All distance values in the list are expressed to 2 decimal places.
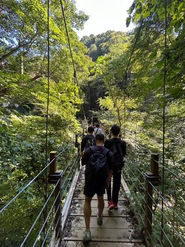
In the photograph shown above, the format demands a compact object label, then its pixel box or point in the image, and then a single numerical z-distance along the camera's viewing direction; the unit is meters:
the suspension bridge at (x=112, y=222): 1.31
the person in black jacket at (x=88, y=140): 2.26
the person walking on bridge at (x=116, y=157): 1.75
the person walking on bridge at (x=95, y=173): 1.32
